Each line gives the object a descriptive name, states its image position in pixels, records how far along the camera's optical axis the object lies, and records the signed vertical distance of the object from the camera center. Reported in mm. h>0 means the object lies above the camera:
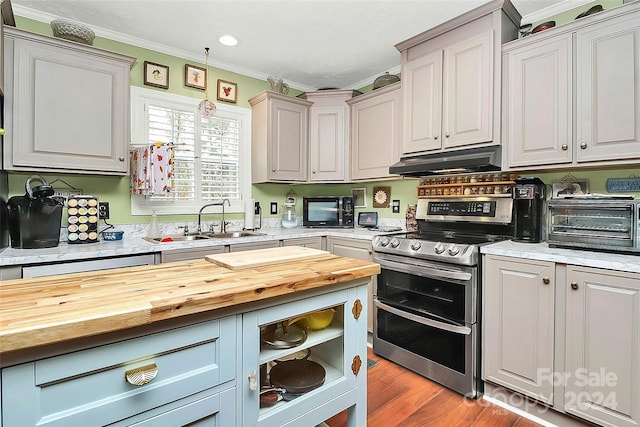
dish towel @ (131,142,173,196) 2572 +332
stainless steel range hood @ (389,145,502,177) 2217 +373
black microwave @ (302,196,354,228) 3520 +0
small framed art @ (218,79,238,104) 3270 +1222
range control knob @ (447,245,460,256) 2094 -240
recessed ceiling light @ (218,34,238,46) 2761 +1477
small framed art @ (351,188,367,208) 3721 +176
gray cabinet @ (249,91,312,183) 3285 +772
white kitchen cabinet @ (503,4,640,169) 1770 +715
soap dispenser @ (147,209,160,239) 2836 -146
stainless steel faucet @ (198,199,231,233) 3020 -77
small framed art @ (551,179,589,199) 2188 +182
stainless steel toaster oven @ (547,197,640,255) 1689 -53
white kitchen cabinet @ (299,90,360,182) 3506 +822
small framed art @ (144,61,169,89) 2836 +1201
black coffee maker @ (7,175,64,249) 2002 -54
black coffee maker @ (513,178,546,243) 2189 +31
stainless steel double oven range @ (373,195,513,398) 2071 -546
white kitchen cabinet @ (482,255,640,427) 1577 -661
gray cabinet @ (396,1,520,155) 2242 +1003
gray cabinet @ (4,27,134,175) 2031 +692
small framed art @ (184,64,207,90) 3055 +1279
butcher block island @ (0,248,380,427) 729 -372
